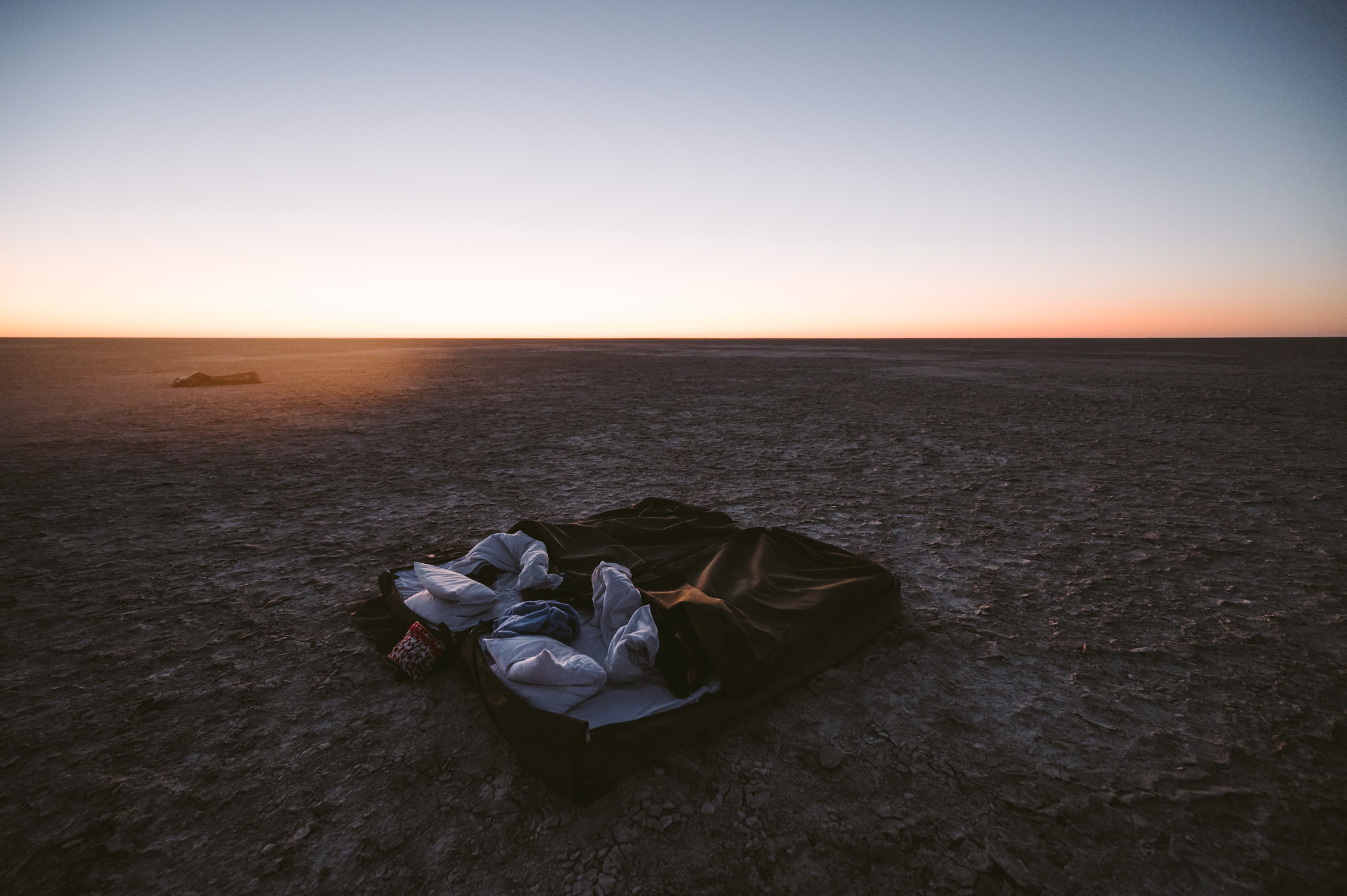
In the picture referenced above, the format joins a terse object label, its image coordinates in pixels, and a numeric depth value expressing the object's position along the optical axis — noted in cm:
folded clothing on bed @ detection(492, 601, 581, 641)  262
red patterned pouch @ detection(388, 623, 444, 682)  263
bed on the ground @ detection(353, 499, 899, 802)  209
